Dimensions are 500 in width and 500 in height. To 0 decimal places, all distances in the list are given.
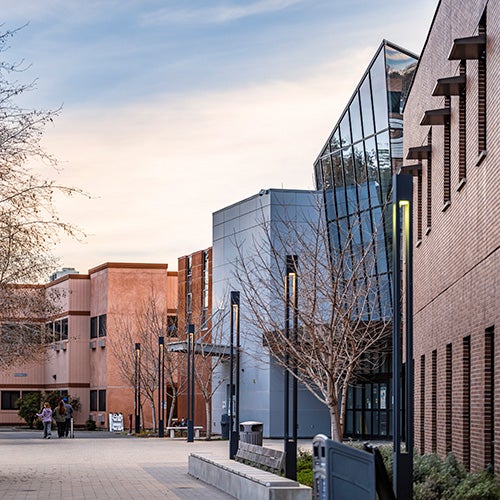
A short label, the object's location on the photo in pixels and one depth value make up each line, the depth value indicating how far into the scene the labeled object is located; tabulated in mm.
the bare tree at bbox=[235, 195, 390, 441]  26625
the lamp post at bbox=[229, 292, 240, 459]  28816
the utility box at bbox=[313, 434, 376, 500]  12172
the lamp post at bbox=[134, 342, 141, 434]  57831
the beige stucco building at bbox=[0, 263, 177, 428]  74000
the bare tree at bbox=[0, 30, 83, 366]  20188
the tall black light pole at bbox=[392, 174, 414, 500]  14273
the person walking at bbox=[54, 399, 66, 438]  55500
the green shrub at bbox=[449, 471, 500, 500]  14555
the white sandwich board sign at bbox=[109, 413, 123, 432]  65062
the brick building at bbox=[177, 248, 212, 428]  62619
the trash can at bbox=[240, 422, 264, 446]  33594
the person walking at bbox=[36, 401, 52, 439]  52906
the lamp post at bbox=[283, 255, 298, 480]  21234
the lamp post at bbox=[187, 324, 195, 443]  45688
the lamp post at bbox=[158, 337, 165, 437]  53156
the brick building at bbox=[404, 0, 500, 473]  17344
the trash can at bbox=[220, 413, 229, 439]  52750
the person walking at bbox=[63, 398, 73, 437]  55662
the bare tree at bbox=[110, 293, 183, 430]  64062
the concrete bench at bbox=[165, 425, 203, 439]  53438
